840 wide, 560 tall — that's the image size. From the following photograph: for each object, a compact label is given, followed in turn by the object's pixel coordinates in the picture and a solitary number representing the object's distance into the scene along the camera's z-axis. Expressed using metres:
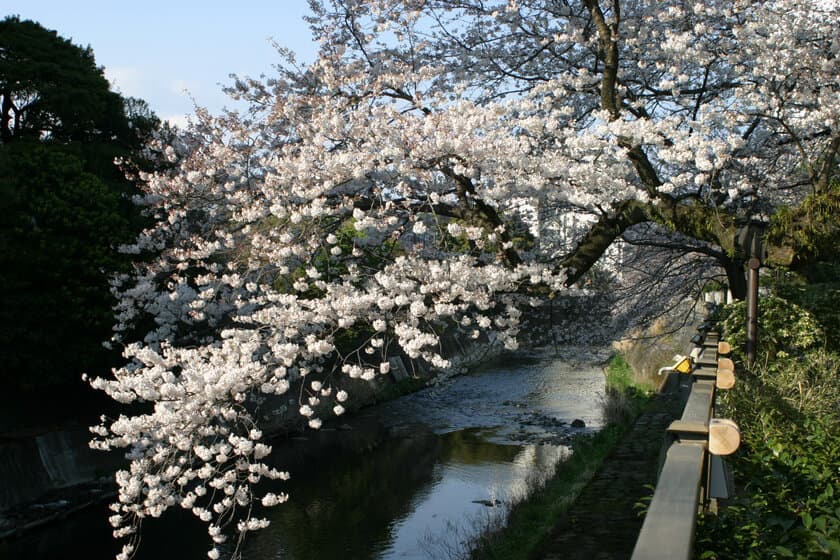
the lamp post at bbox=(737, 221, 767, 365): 6.99
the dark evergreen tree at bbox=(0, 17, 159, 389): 13.26
